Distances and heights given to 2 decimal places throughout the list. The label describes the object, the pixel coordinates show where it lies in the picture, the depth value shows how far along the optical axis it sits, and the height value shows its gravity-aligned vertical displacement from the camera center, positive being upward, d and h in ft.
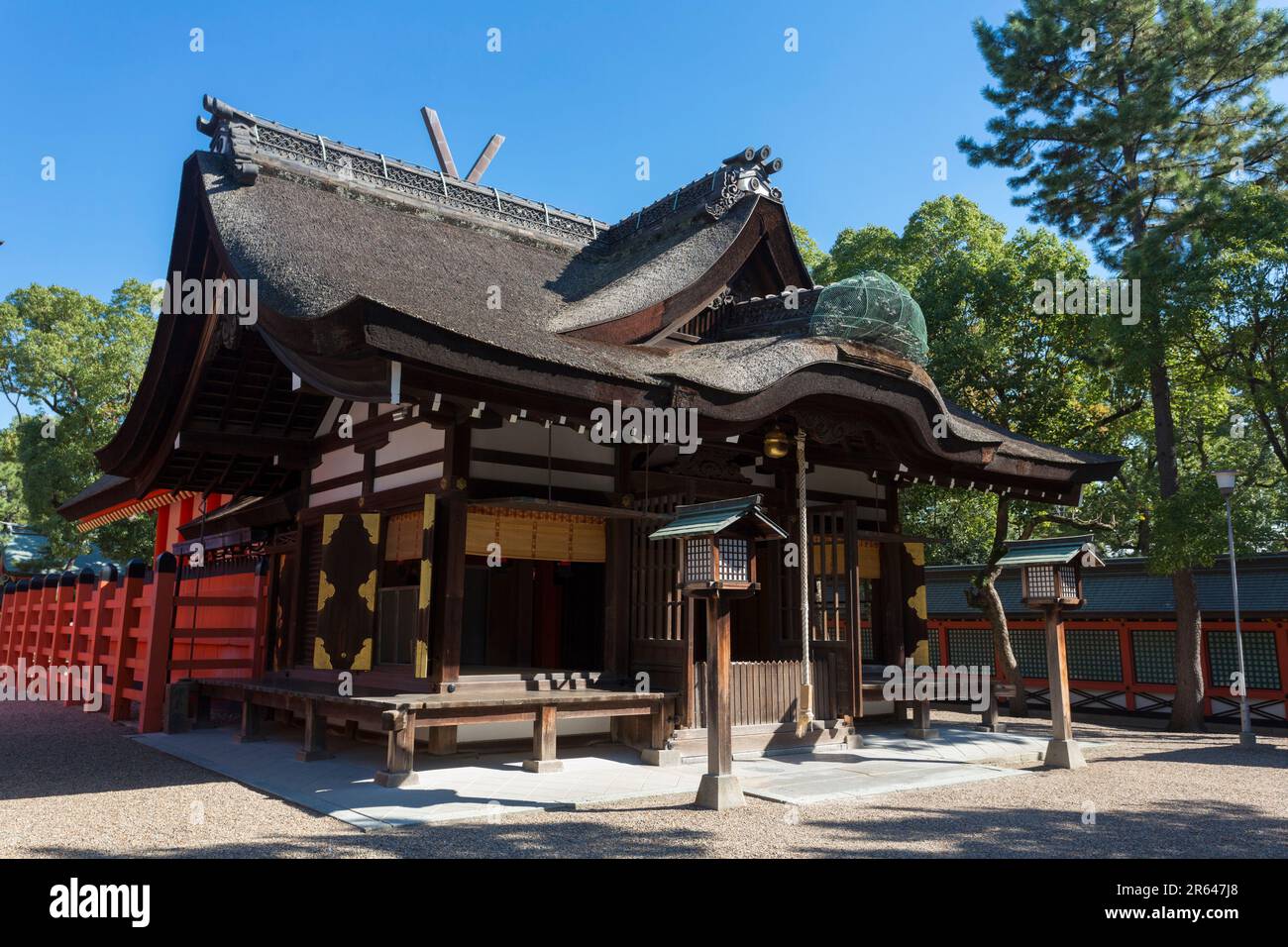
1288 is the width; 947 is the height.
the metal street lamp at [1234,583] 37.88 +1.80
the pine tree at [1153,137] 42.37 +25.52
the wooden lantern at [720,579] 22.38 +1.00
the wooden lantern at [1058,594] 30.55 +0.96
